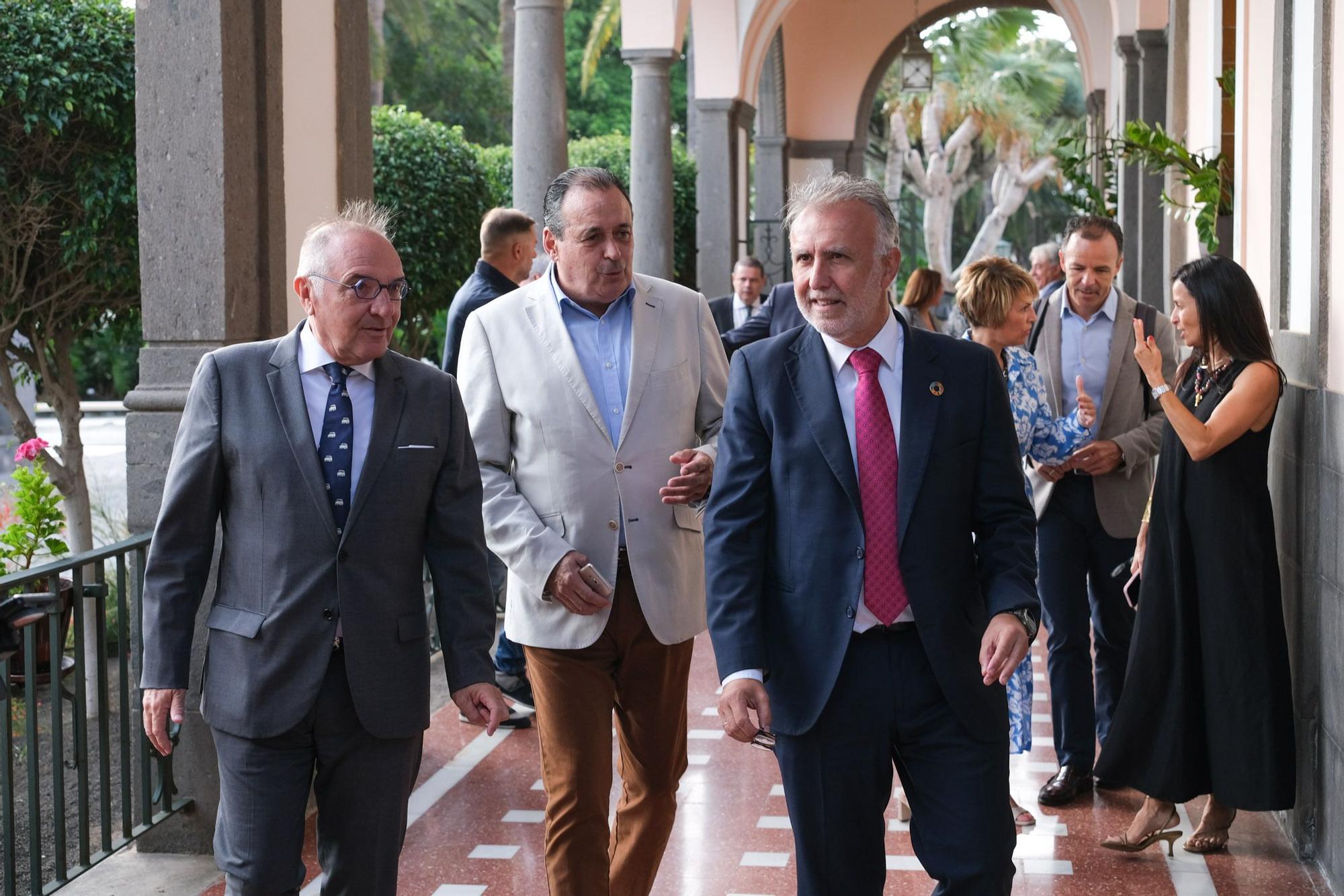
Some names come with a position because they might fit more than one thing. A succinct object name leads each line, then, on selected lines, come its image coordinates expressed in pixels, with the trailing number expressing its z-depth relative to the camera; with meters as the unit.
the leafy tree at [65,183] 8.32
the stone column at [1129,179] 12.22
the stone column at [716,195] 16.75
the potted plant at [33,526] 7.03
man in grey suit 3.17
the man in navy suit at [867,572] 2.96
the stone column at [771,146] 21.30
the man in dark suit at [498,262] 6.30
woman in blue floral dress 4.98
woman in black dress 4.60
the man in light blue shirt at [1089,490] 5.37
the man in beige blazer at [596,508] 3.69
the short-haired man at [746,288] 11.65
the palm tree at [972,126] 38.50
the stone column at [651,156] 13.20
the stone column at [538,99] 10.11
